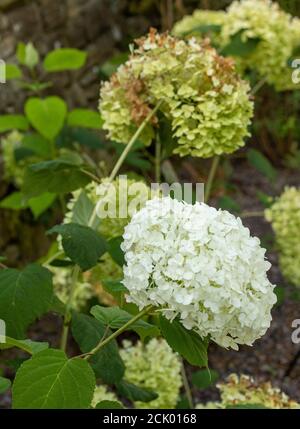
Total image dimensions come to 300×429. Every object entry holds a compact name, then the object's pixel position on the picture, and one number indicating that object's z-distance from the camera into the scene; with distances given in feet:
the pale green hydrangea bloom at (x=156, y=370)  6.17
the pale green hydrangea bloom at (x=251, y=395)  4.70
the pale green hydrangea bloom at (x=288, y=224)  7.83
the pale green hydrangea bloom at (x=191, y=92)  4.57
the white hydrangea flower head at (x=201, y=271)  3.10
